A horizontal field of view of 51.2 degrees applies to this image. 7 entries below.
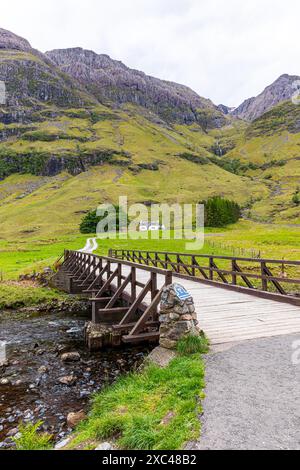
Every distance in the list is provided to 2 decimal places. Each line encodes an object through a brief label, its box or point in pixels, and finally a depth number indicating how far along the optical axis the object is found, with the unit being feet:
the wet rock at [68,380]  31.81
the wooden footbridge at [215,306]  30.19
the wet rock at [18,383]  32.19
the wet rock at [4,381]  32.76
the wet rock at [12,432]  22.97
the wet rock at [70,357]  38.86
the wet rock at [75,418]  23.39
